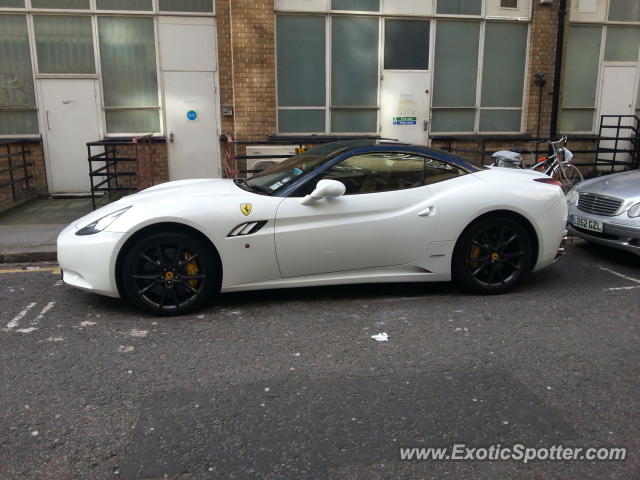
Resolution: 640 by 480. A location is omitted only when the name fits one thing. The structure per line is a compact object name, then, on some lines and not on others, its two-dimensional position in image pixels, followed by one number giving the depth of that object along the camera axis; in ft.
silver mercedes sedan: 20.48
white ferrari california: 15.75
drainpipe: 37.45
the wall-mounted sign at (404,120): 37.52
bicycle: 32.04
